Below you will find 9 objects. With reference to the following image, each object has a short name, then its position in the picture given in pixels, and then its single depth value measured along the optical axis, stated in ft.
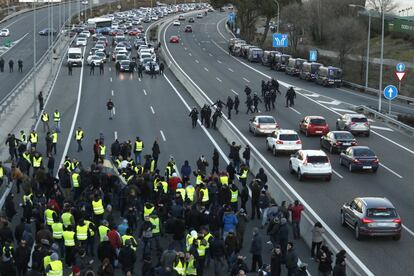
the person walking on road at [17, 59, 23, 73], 221.05
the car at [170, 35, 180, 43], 346.54
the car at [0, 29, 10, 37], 355.56
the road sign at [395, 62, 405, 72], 167.53
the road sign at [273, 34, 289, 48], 296.30
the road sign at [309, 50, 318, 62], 249.96
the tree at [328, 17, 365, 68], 273.33
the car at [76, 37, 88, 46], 309.63
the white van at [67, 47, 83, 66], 238.21
